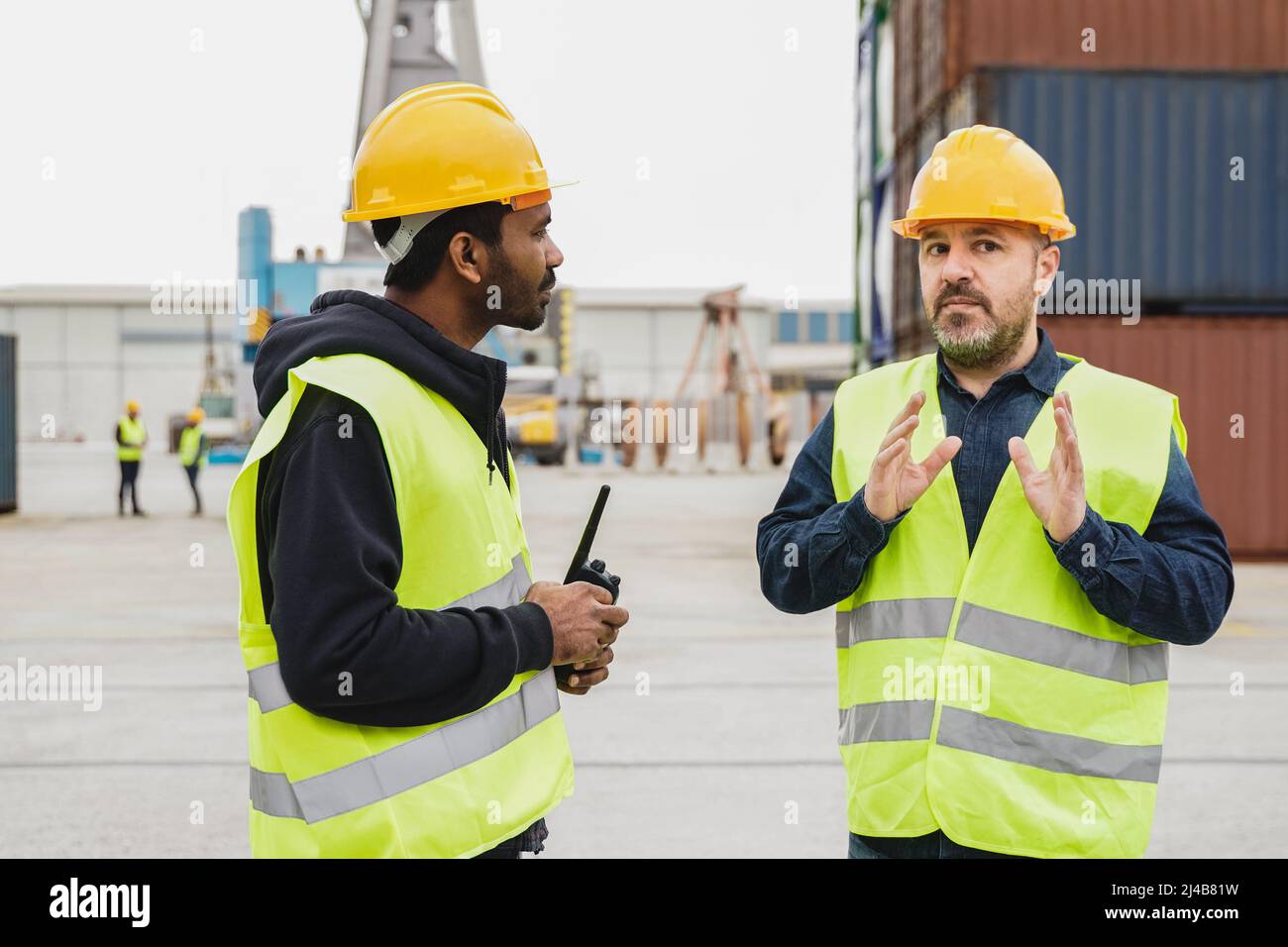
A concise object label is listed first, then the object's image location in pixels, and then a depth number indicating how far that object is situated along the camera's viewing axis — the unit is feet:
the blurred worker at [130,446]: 64.91
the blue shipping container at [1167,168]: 49.06
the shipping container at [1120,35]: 49.16
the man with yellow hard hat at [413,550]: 6.05
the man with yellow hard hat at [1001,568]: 7.76
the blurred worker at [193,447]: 66.33
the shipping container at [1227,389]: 48.49
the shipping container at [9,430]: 69.31
